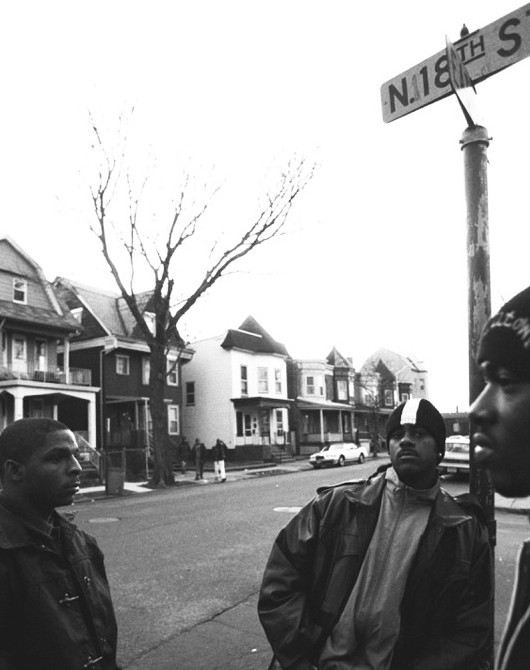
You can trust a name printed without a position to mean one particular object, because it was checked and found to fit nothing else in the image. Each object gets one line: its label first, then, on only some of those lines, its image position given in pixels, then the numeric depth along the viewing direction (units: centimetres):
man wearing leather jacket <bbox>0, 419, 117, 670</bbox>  225
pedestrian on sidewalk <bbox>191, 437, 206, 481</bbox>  2558
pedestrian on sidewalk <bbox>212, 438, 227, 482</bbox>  2519
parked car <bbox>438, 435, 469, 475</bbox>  1842
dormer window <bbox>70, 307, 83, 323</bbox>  3438
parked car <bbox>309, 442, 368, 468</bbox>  3212
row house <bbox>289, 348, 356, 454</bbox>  4616
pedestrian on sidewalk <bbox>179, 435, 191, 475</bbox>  3376
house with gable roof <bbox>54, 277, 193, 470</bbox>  3297
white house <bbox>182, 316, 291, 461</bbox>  3966
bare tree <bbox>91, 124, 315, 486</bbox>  2297
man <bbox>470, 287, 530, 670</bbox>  117
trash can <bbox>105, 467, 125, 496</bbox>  2056
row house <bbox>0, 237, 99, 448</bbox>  2655
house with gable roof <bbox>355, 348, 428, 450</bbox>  5366
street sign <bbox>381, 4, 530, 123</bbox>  297
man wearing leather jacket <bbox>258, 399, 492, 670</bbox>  245
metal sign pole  289
